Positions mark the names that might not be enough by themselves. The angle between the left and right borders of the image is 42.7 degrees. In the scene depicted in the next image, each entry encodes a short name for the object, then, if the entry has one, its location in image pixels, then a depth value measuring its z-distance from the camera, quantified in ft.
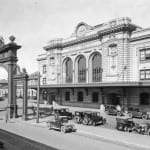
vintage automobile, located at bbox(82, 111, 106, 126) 71.85
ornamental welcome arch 83.66
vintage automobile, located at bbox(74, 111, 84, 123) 75.93
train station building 117.60
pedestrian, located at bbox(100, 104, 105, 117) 125.29
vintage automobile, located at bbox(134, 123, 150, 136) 58.32
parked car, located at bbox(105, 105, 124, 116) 104.73
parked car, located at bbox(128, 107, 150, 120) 96.29
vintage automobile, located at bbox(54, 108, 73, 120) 89.86
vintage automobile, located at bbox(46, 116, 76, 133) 60.80
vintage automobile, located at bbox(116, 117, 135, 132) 61.76
